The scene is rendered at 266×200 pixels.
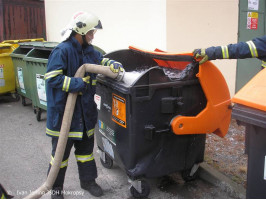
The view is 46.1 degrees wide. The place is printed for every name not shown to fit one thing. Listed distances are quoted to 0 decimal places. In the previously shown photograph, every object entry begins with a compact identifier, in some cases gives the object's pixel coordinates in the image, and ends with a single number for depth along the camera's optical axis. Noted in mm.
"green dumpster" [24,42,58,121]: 5289
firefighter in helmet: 2729
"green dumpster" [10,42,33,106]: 5998
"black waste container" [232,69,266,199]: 1994
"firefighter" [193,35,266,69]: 2760
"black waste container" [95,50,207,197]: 2762
